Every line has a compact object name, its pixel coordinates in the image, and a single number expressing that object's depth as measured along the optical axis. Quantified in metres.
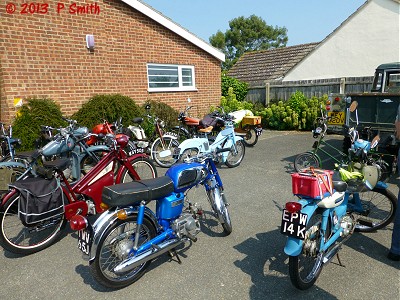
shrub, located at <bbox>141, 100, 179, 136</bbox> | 8.45
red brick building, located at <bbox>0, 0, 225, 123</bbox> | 6.51
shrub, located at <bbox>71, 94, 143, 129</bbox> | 7.13
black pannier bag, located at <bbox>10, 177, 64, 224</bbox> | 2.84
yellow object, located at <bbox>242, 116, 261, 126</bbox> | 8.30
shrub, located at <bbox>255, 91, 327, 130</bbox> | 10.16
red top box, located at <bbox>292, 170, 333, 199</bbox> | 2.45
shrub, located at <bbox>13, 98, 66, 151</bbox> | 6.12
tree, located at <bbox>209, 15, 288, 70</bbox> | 48.06
